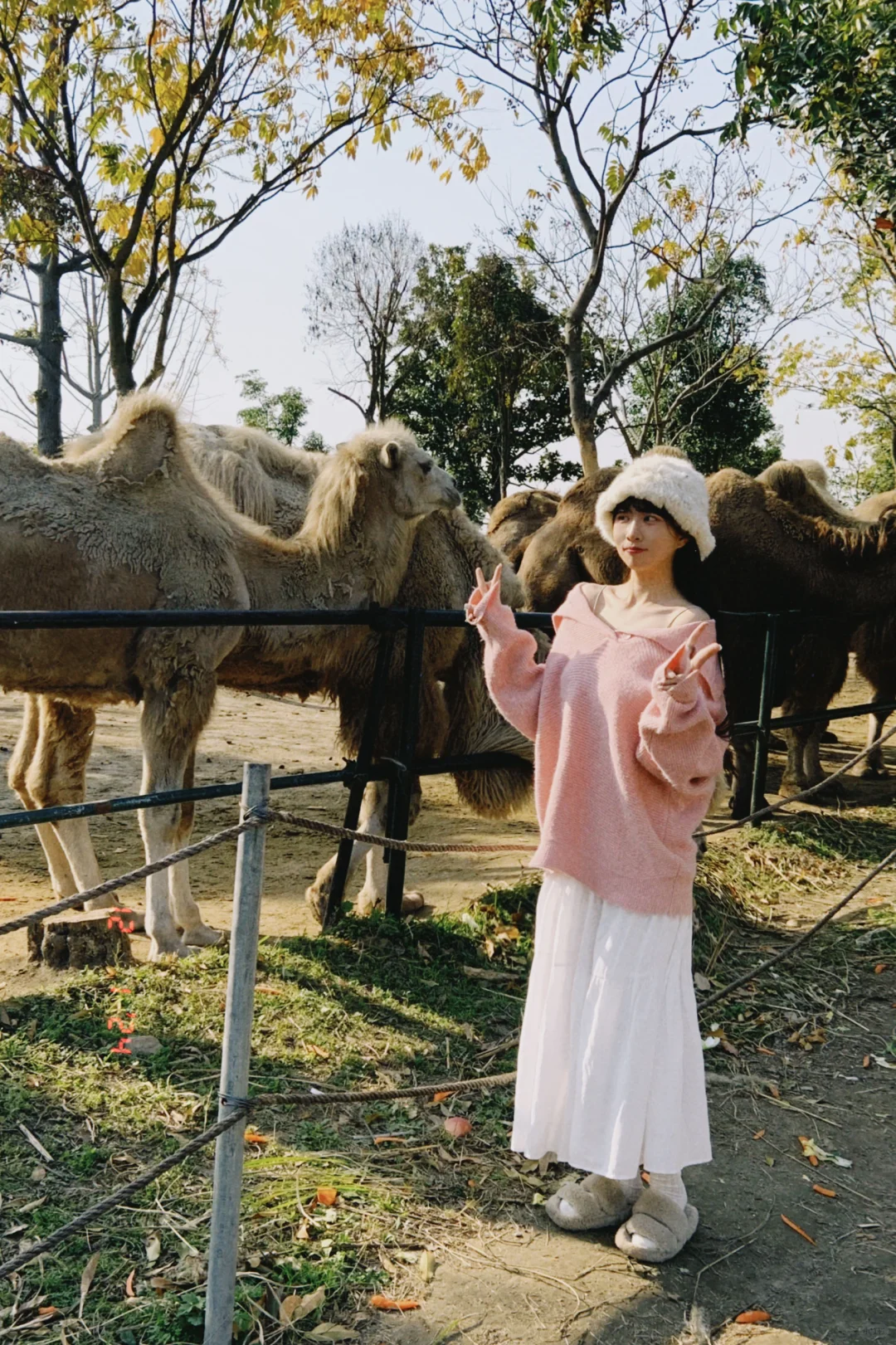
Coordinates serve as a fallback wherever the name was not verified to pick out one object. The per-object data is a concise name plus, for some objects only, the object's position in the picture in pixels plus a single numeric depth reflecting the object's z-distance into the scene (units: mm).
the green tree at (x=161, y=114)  9328
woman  2723
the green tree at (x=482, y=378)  24125
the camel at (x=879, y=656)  8484
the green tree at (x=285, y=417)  33469
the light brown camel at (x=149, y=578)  4730
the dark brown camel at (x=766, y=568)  8195
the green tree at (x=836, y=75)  7598
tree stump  4527
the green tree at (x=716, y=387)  18953
